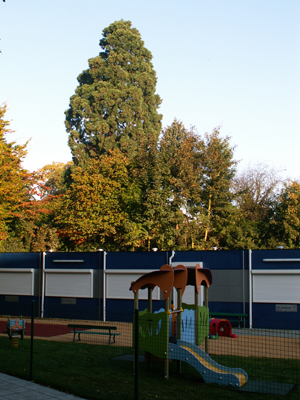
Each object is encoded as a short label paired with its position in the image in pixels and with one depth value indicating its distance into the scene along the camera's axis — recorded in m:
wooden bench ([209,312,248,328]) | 18.91
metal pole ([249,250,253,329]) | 19.23
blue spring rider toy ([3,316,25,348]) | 14.75
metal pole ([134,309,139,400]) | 7.59
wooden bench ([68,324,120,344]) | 14.72
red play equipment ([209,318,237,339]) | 16.69
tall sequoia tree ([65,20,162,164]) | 47.44
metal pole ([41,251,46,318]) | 23.27
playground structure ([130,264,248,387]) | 9.19
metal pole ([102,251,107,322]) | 21.73
